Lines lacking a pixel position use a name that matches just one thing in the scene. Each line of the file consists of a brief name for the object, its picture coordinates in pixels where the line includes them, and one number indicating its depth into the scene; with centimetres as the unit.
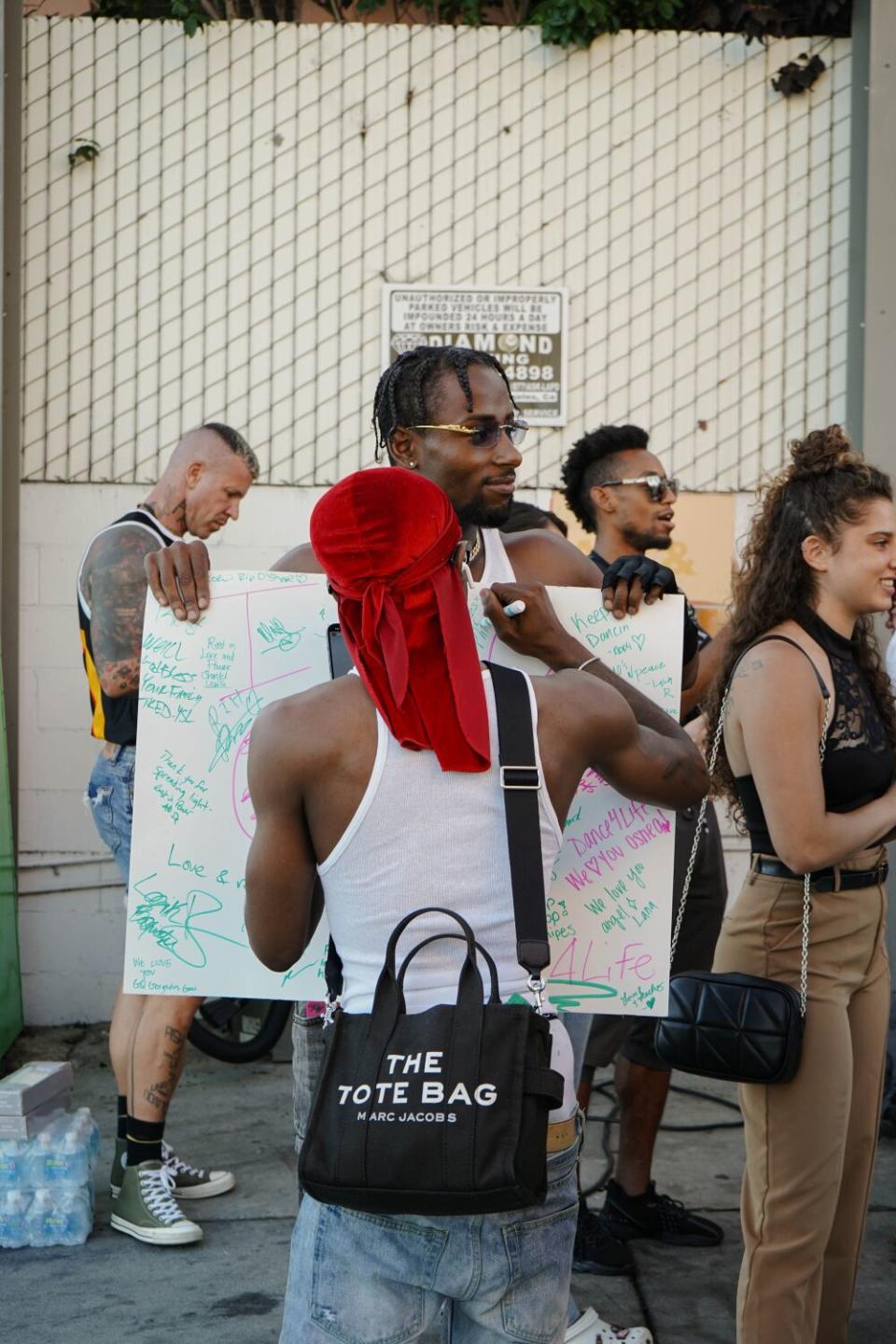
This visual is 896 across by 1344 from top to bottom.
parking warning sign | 670
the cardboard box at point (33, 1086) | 445
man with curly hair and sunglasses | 447
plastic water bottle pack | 434
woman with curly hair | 311
